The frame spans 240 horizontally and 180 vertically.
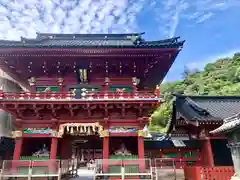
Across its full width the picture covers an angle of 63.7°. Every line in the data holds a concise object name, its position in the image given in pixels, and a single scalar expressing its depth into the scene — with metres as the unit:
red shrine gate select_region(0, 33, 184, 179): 12.12
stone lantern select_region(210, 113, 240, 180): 8.33
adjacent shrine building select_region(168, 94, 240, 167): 13.36
